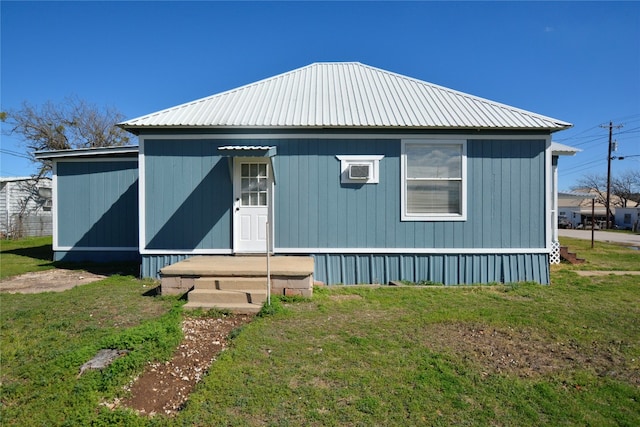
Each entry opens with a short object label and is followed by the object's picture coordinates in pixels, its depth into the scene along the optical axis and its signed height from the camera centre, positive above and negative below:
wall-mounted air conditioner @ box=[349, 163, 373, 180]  6.68 +0.80
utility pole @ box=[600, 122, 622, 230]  28.55 +4.14
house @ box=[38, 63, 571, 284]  6.82 +0.36
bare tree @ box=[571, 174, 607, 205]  45.64 +3.23
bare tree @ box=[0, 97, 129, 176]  21.66 +5.48
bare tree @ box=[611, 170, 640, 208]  40.16 +2.41
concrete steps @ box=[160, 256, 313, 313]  4.94 -1.12
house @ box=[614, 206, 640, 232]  28.94 -0.67
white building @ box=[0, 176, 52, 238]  15.41 +0.26
